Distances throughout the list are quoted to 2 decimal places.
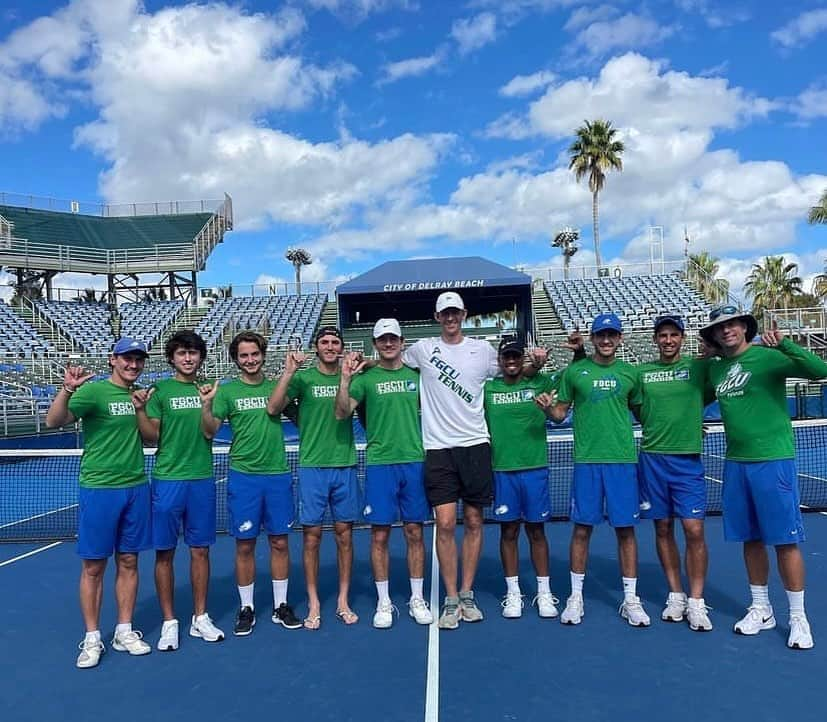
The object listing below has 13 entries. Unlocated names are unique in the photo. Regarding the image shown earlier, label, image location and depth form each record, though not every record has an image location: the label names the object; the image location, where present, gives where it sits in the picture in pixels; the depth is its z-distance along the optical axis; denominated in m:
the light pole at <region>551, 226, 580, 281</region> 46.47
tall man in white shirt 4.62
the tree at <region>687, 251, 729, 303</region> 27.33
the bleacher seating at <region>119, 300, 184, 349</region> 30.50
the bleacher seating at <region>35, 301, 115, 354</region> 28.48
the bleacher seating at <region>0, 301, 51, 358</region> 24.75
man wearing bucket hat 4.12
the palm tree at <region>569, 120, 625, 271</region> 41.66
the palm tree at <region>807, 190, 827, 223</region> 27.83
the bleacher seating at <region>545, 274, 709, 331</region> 27.50
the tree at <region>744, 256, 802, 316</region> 49.09
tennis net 7.92
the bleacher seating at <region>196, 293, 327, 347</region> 28.17
